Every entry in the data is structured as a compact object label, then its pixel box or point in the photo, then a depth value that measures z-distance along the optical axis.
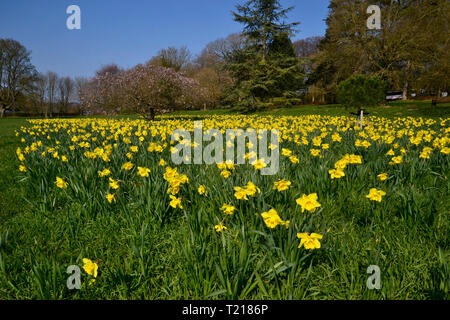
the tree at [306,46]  42.50
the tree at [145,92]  15.30
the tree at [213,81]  34.84
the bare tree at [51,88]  31.52
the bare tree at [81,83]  31.71
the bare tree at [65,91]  34.41
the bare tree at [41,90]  30.56
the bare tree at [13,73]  26.27
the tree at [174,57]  38.50
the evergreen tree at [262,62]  21.45
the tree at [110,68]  45.90
